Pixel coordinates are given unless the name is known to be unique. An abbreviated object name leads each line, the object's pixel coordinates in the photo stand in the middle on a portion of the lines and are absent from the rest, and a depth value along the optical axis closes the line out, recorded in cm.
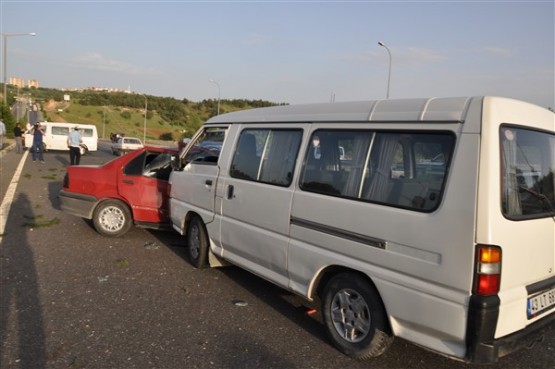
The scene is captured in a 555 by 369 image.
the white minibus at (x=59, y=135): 2786
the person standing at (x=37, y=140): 1981
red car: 715
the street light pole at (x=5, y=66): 3261
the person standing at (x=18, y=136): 2408
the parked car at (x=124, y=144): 3209
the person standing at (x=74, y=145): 1650
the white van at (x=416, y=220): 285
